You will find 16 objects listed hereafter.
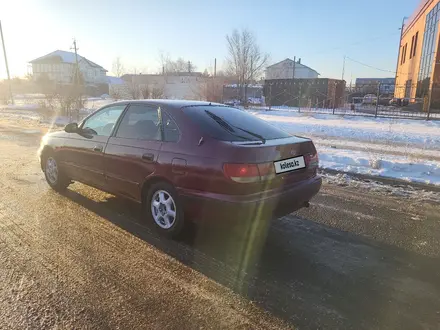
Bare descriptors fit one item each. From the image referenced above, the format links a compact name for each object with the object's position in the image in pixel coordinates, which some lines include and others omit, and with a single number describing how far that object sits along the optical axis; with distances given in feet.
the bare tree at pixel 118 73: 325.42
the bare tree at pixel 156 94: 90.28
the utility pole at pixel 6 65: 128.26
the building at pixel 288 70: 261.03
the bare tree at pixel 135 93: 105.60
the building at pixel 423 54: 83.25
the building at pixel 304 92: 94.38
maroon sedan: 10.84
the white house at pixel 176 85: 110.71
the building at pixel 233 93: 105.36
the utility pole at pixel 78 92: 65.14
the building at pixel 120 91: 137.39
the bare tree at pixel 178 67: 269.85
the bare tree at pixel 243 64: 118.42
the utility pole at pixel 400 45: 151.41
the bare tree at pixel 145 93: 91.64
